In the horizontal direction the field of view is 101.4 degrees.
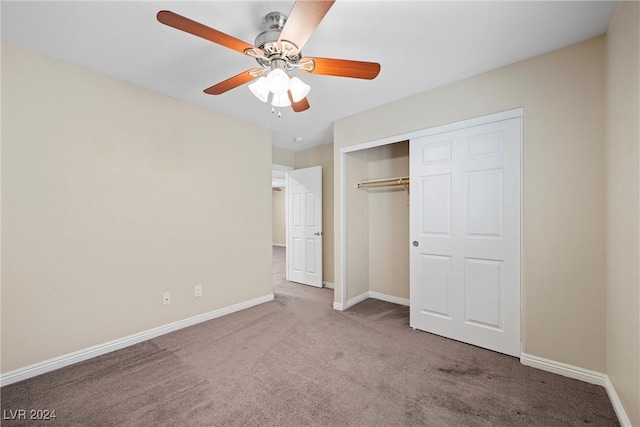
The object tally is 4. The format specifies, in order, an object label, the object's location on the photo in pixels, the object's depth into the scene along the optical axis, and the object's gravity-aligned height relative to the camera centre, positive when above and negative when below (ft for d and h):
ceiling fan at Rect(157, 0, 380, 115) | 4.08 +2.96
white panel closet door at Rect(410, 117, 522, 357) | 7.38 -0.74
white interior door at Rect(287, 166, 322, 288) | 14.71 -0.83
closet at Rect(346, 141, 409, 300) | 11.73 -0.66
